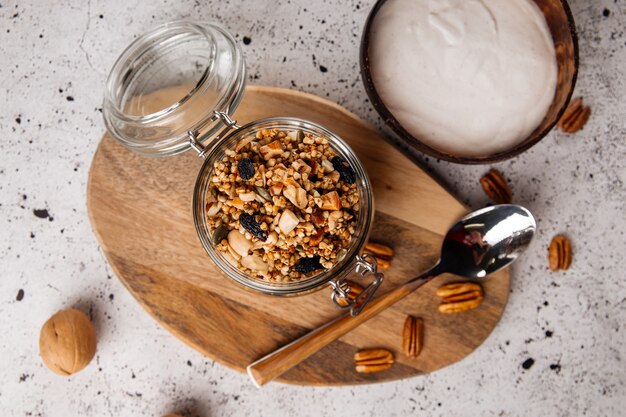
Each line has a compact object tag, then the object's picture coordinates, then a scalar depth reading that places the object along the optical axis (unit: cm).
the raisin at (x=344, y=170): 54
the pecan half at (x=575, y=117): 61
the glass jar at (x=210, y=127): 55
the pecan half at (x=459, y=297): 60
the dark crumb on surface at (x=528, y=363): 63
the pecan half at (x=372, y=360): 60
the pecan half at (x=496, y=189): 61
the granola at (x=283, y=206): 53
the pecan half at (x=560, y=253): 62
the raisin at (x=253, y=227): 53
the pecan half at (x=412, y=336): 60
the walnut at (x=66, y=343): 61
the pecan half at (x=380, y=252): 59
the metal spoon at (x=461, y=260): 59
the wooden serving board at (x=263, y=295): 59
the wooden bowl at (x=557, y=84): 56
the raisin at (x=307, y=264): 54
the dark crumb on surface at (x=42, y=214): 64
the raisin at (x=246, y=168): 54
